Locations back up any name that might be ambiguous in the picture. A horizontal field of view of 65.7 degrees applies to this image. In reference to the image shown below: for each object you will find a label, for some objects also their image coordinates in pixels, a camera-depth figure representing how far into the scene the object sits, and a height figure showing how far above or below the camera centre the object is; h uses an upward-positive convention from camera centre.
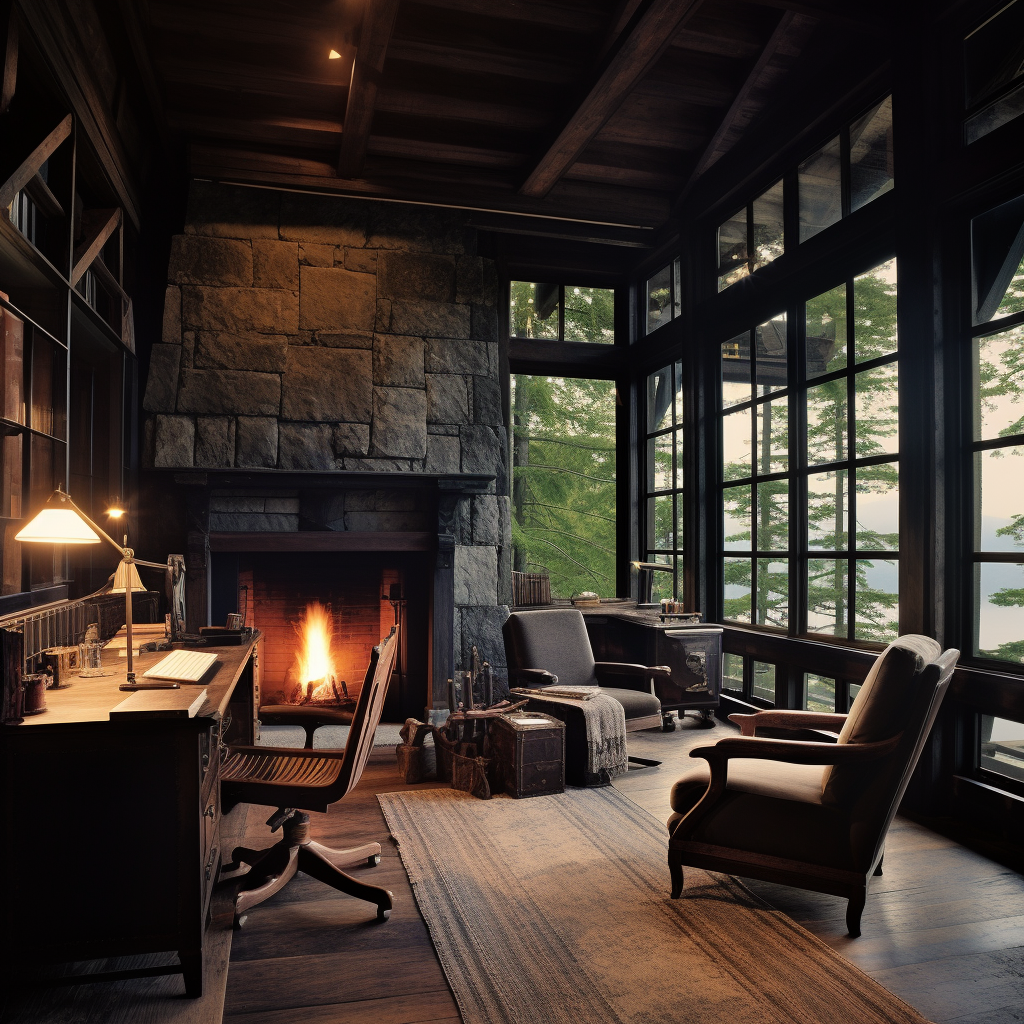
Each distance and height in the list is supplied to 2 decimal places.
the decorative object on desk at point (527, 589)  6.12 -0.46
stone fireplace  5.28 +0.79
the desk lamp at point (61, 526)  2.49 +0.01
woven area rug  2.21 -1.34
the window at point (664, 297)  6.30 +1.89
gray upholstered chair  4.73 -0.81
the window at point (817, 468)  4.19 +0.37
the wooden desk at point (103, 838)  2.23 -0.88
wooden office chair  2.73 -0.92
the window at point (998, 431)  3.43 +0.44
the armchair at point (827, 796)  2.64 -0.94
